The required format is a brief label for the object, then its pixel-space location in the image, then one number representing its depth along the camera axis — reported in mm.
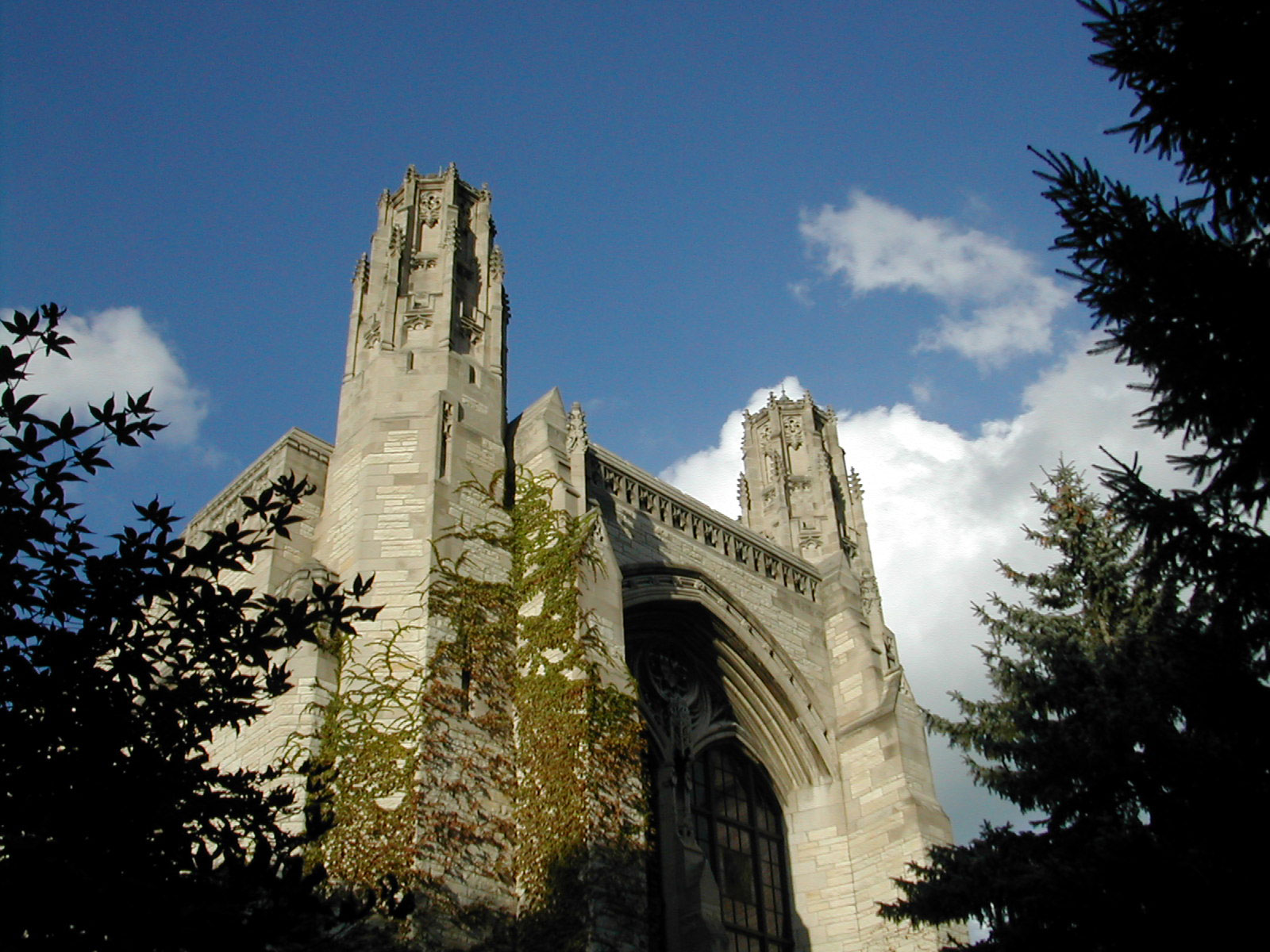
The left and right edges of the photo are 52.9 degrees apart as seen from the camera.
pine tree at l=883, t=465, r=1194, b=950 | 10742
